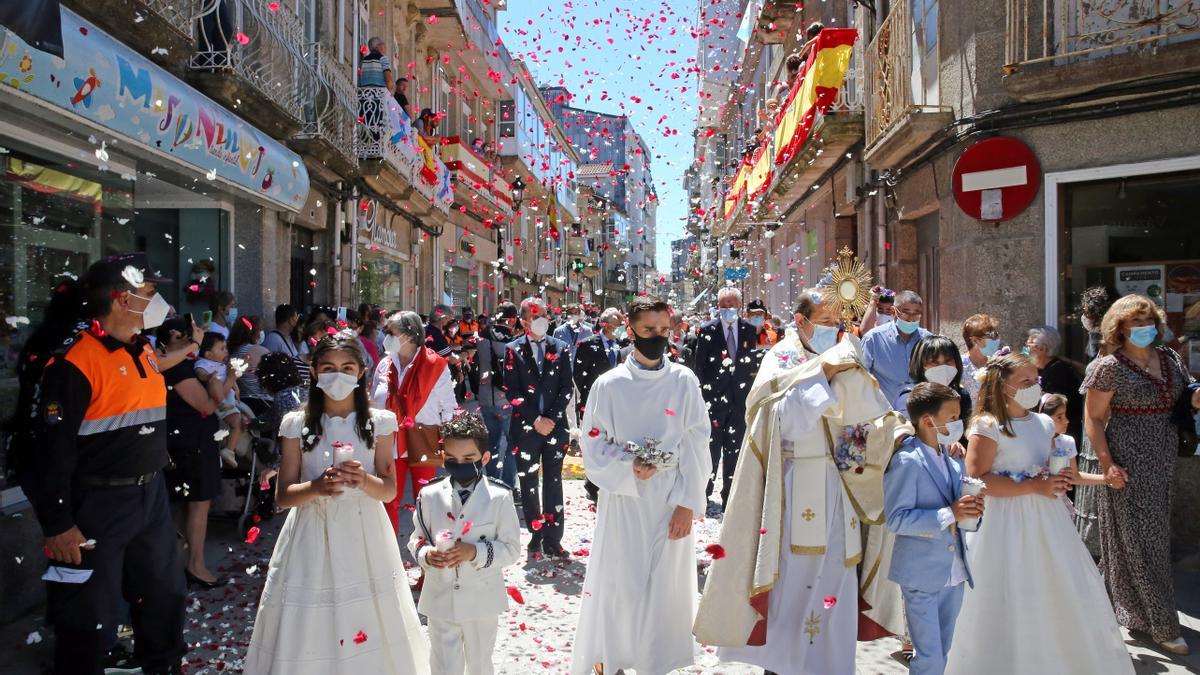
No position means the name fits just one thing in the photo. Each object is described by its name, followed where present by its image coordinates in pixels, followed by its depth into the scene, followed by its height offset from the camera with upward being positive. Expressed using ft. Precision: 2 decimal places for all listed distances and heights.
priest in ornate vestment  13.00 -2.74
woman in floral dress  16.39 -2.08
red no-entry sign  25.93 +5.01
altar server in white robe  13.62 -2.79
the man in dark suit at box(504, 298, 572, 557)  22.53 -1.80
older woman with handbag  19.19 -1.25
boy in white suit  11.73 -2.92
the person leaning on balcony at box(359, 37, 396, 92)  48.96 +15.83
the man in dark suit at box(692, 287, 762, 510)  27.35 -1.08
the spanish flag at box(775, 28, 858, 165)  40.14 +12.85
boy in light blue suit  12.27 -2.66
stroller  22.85 -3.11
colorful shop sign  17.25 +6.07
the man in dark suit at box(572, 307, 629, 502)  24.86 -0.67
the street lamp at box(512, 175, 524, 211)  109.48 +19.73
